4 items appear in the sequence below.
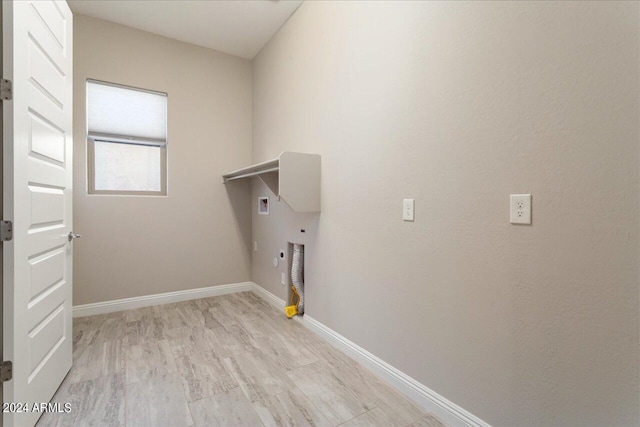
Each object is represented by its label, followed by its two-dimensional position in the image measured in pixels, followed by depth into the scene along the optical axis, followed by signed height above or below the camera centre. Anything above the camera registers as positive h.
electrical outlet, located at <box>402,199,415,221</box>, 1.64 +0.00
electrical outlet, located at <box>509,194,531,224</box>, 1.16 +0.01
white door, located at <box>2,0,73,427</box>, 1.25 +0.03
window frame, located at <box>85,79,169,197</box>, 2.90 +0.63
